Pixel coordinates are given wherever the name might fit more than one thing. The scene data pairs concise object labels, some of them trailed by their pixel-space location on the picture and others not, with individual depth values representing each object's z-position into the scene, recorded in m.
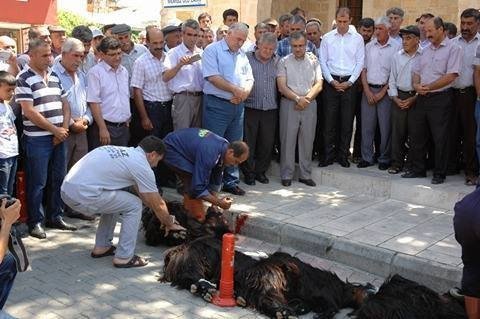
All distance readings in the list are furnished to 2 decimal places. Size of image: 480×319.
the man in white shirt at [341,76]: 7.98
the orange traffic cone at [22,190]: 6.55
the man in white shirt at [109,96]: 6.95
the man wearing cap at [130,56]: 7.80
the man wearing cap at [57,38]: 8.09
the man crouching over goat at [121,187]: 5.46
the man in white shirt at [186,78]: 7.55
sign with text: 9.98
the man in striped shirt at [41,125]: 6.18
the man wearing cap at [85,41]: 7.57
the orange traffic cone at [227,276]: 4.77
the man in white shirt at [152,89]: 7.52
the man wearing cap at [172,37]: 8.37
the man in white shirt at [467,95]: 7.23
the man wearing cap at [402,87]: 7.54
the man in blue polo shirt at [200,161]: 6.11
